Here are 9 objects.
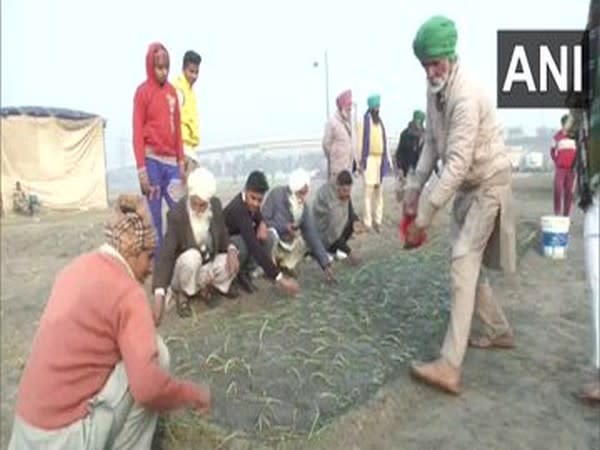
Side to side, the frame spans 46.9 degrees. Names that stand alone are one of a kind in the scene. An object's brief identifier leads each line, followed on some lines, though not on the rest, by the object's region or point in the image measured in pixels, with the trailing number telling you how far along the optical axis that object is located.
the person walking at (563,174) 7.60
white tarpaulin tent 13.54
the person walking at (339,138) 7.15
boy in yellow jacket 4.78
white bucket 5.98
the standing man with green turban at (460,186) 2.98
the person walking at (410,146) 9.05
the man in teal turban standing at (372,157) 7.82
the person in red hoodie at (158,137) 4.55
